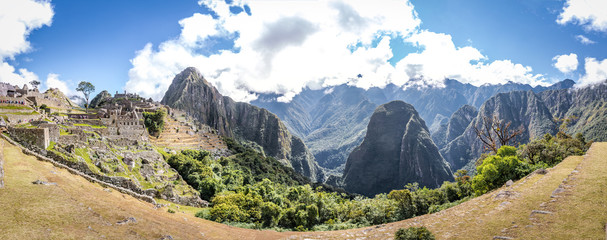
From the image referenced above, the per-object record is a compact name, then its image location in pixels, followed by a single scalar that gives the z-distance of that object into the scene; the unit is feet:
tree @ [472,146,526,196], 101.86
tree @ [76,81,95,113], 356.38
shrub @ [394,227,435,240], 54.39
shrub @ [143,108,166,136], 276.37
